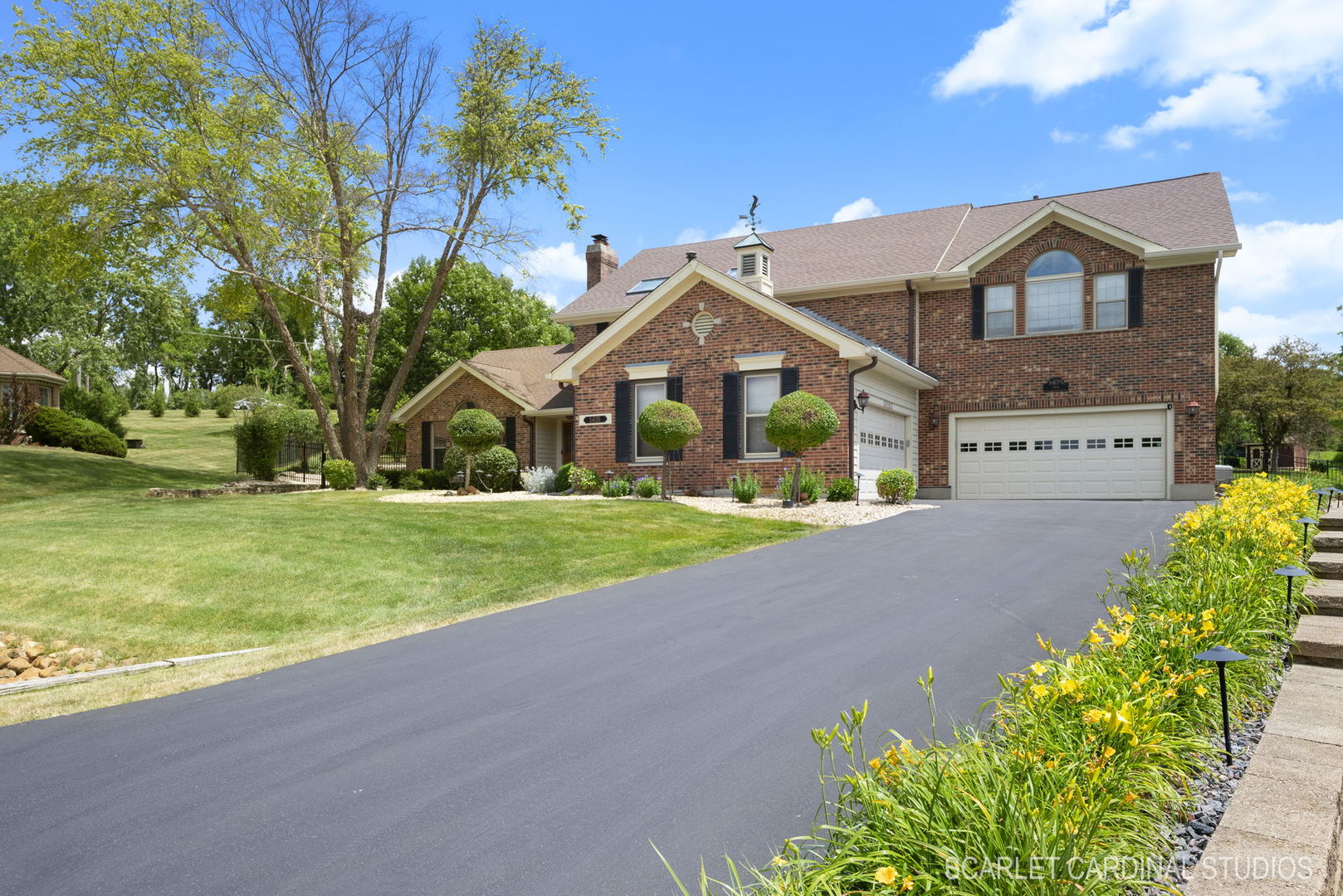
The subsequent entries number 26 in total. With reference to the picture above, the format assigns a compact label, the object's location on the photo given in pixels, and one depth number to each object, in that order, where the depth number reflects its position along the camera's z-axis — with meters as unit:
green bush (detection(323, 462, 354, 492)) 24.00
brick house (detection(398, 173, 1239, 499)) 18.94
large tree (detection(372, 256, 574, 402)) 42.84
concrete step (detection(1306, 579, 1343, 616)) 5.73
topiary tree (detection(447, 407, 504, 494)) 21.34
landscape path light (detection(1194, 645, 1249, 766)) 3.51
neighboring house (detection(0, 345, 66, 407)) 30.75
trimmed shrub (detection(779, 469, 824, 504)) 16.89
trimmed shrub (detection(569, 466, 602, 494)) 20.41
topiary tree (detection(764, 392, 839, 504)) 16.55
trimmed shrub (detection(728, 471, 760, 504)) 17.05
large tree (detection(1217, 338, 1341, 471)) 26.95
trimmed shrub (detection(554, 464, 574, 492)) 20.97
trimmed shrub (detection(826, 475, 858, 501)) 17.17
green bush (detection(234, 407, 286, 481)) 26.44
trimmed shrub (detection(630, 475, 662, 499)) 18.56
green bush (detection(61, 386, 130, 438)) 33.69
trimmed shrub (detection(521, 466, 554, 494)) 21.47
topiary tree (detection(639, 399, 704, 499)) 17.95
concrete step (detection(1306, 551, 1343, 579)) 6.55
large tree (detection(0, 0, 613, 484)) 22.94
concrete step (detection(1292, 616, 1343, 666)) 4.97
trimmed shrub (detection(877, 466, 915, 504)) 17.16
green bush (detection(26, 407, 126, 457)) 29.20
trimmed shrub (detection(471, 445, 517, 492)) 21.91
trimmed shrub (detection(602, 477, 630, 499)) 18.94
